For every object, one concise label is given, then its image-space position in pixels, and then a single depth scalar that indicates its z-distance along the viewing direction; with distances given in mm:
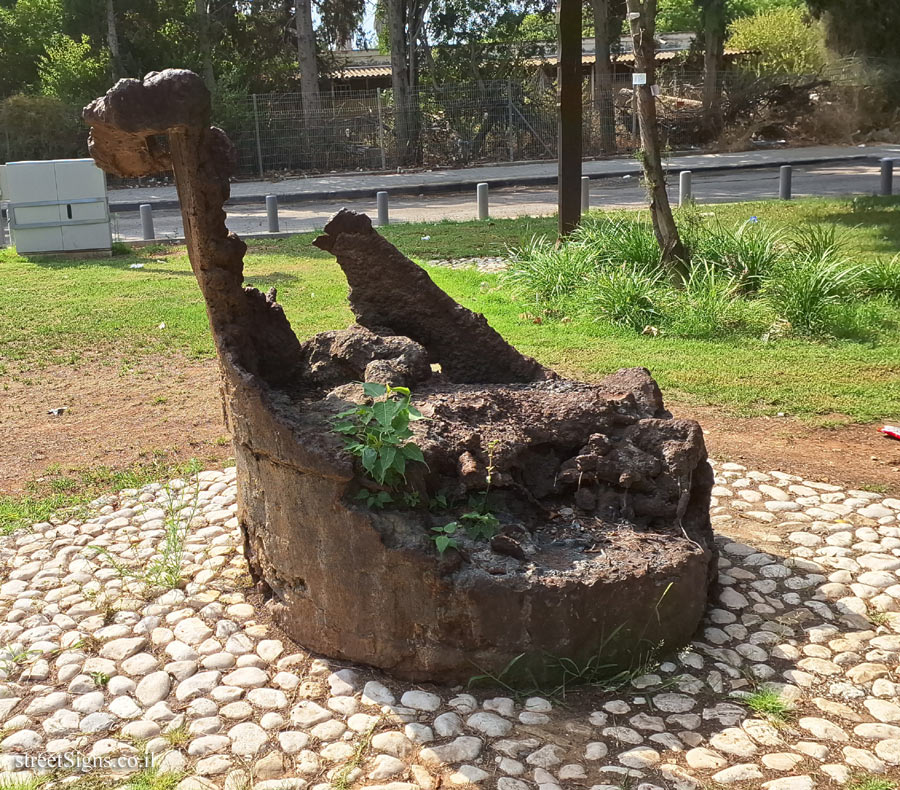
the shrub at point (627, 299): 9016
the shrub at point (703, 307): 8727
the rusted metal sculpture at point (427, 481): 3695
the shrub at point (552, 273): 10016
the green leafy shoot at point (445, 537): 3670
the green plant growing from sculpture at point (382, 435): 3814
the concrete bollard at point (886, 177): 17344
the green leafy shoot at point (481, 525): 3900
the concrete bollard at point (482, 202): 16625
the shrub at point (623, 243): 10297
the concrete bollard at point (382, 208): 16281
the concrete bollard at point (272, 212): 15977
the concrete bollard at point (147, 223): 15844
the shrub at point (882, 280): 9453
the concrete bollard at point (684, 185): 16477
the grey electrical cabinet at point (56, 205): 13914
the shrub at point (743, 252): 9742
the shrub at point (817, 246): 9750
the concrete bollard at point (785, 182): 17281
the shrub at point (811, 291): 8609
